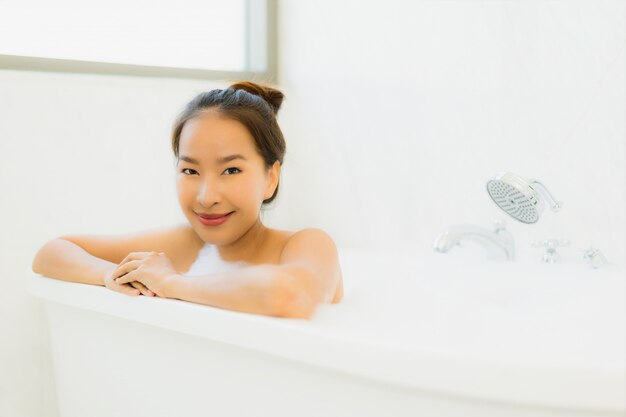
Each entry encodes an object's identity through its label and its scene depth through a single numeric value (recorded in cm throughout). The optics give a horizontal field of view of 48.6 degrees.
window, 172
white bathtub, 76
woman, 106
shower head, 130
